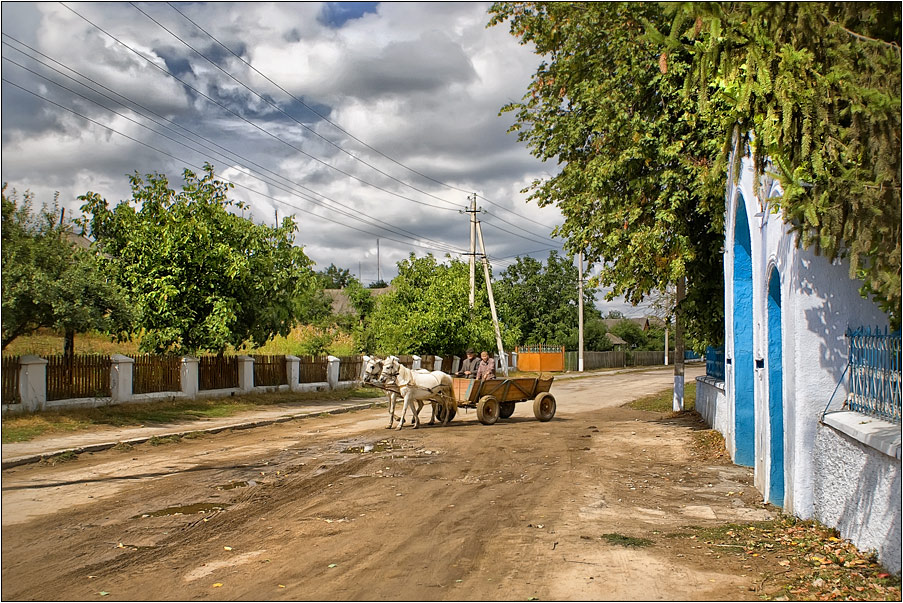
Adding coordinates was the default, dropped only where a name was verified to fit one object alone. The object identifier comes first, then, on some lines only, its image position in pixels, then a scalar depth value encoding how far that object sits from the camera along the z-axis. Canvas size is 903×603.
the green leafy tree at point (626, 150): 15.95
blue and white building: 6.03
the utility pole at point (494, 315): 32.78
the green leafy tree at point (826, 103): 5.11
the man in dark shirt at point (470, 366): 19.42
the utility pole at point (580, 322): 55.44
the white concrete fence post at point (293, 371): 27.00
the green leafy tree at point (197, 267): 21.42
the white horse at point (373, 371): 16.47
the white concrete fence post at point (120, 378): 18.84
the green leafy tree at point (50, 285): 15.72
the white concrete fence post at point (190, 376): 21.58
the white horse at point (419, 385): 16.39
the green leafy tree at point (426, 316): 36.00
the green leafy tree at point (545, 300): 63.44
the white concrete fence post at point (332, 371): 29.34
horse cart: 17.30
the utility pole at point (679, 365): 20.99
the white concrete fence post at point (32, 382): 16.17
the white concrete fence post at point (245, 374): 24.45
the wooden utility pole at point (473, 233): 37.16
